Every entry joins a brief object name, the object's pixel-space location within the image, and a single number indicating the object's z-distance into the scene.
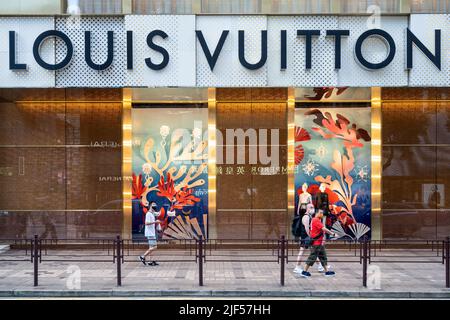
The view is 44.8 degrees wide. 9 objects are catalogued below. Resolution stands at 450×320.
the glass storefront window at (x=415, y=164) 16.78
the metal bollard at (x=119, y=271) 11.29
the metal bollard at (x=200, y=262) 11.27
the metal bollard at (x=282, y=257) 11.37
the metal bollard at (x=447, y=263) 11.20
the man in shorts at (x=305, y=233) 12.55
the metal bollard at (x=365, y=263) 11.30
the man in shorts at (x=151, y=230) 13.87
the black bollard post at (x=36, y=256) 11.28
